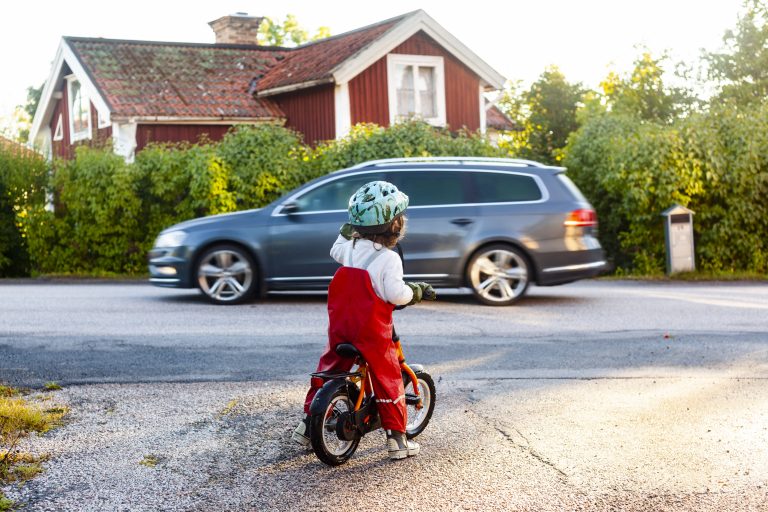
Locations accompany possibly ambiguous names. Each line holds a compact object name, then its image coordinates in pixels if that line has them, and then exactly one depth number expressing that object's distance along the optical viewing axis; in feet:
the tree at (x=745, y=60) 155.74
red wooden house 91.61
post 56.70
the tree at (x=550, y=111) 131.03
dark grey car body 41.70
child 17.24
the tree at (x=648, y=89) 139.23
